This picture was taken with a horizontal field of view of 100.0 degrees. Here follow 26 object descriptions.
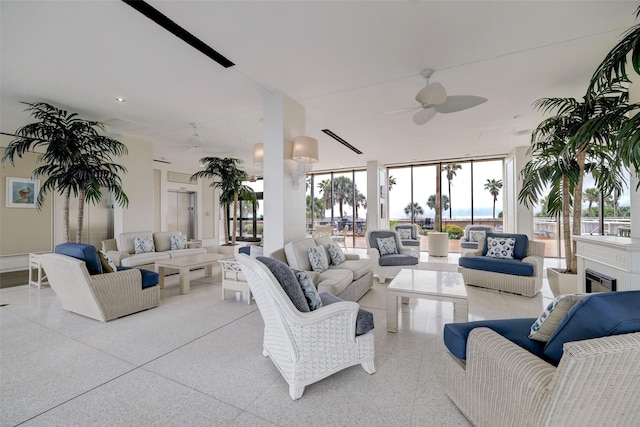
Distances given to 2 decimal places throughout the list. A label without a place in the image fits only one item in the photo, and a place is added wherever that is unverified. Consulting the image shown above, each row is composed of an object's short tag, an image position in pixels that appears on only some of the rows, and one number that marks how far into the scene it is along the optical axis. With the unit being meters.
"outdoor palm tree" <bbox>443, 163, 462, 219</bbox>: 10.53
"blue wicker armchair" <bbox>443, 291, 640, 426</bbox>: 0.96
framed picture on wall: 5.83
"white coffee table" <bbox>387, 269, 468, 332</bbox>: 2.61
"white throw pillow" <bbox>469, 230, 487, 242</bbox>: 6.99
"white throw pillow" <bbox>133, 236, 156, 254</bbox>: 5.37
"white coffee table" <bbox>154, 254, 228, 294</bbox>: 4.32
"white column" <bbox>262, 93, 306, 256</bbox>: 3.74
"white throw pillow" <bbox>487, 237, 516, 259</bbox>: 4.54
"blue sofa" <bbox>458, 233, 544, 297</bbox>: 3.99
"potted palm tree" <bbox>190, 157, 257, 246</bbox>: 6.96
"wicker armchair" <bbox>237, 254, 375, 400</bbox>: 1.82
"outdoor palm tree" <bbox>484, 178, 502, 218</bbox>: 10.09
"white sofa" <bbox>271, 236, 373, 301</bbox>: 3.25
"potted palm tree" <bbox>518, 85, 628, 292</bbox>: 3.18
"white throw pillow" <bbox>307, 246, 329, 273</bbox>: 3.71
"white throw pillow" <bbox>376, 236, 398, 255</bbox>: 5.19
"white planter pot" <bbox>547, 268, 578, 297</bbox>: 3.66
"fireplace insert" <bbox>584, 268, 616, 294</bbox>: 2.76
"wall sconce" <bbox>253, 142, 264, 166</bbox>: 4.18
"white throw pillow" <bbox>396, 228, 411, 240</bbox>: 7.47
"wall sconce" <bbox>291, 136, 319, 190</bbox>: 3.68
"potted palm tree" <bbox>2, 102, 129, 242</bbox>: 4.09
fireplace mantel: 2.46
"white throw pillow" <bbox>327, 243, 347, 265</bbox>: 4.24
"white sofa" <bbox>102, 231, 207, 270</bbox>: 4.98
